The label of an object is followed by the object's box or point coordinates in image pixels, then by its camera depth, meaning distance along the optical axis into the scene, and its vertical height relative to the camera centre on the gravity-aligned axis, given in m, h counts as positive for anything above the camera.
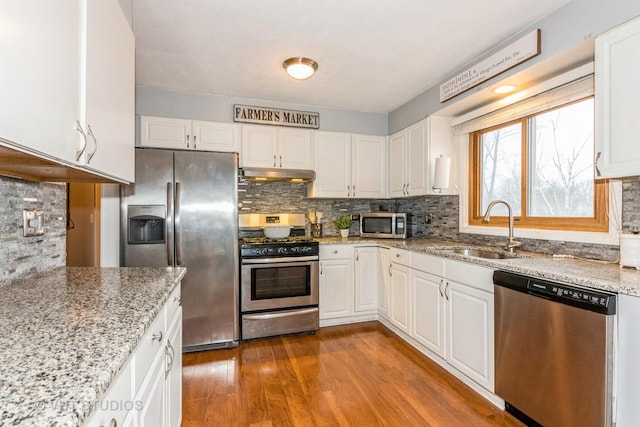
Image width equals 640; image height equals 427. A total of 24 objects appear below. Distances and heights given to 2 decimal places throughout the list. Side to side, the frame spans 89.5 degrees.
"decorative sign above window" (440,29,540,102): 2.01 +1.05
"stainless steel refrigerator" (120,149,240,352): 2.69 -0.14
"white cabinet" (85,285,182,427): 0.73 -0.50
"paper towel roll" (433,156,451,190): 2.98 +0.38
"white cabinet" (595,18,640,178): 1.49 +0.54
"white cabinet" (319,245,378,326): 3.30 -0.74
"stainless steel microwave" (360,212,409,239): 3.54 -0.14
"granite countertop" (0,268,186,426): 0.54 -0.31
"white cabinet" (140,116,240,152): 3.02 +0.76
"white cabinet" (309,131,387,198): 3.57 +0.55
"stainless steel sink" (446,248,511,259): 2.55 -0.33
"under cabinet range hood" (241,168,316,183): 3.18 +0.39
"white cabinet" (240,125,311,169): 3.31 +0.69
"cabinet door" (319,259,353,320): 3.29 -0.78
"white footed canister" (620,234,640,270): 1.65 -0.19
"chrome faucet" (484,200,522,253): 2.43 -0.18
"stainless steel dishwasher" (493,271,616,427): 1.39 -0.68
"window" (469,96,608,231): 2.12 +0.33
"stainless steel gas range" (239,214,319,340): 2.96 -0.69
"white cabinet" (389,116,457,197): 3.09 +0.60
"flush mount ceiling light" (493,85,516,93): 2.37 +0.93
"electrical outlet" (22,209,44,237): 1.41 -0.04
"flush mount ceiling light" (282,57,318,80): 2.48 +1.14
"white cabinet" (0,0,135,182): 0.72 +0.38
